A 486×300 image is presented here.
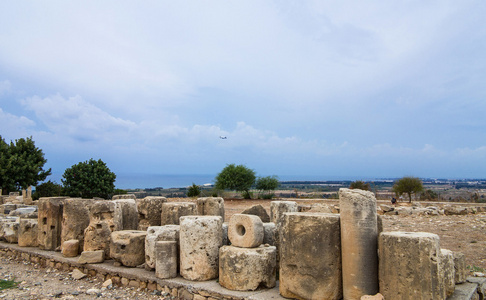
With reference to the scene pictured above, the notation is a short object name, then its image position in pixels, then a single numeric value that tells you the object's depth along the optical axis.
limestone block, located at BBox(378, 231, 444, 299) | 3.94
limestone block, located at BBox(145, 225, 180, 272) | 6.47
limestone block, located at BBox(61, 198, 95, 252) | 8.23
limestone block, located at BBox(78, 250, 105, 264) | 7.38
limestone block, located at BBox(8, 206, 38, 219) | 13.43
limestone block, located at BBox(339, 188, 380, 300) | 4.42
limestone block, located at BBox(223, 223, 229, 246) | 6.37
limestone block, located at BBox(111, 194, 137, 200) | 11.93
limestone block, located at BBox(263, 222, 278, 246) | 6.28
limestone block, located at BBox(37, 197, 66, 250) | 8.75
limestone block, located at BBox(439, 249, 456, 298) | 4.56
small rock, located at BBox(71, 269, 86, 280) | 7.18
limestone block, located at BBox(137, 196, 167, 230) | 8.17
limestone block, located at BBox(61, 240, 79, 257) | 8.01
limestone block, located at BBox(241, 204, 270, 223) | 9.18
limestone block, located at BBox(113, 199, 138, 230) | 7.99
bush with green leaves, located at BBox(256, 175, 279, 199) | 34.12
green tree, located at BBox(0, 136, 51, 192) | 27.23
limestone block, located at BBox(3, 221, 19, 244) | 10.02
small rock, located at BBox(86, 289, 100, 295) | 6.37
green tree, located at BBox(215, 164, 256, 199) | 32.72
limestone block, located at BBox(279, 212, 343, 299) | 4.61
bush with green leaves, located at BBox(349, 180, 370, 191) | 29.42
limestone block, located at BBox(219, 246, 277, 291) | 5.27
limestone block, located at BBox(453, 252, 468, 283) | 5.18
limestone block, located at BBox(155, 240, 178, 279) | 6.06
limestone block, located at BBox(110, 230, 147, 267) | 6.91
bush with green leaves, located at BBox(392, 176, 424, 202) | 26.95
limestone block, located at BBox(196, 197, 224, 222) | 9.73
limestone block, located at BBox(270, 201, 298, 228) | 7.82
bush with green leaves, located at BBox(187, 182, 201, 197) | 31.67
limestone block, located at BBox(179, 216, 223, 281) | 5.82
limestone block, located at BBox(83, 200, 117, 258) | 7.67
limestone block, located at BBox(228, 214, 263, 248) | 5.45
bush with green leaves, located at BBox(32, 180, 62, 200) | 29.03
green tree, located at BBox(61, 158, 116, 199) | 26.67
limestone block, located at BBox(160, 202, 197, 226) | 7.68
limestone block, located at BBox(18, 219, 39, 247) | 9.42
